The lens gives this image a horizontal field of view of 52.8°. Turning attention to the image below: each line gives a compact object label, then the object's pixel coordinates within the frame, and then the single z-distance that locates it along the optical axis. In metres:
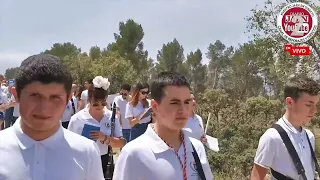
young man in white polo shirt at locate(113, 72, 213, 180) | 1.91
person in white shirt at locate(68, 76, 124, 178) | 3.54
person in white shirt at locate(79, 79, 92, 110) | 6.68
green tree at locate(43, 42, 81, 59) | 39.66
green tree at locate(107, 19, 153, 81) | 36.24
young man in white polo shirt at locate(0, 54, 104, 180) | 1.47
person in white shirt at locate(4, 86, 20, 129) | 8.27
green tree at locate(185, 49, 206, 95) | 44.08
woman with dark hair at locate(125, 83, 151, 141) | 5.86
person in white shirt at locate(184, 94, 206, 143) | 4.30
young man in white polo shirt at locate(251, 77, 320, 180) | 2.60
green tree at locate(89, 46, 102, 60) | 37.35
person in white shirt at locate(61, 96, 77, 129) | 5.73
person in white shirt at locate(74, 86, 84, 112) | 7.05
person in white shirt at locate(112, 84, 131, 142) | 6.49
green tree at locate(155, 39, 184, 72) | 44.08
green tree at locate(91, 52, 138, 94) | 24.62
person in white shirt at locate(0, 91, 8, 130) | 8.37
